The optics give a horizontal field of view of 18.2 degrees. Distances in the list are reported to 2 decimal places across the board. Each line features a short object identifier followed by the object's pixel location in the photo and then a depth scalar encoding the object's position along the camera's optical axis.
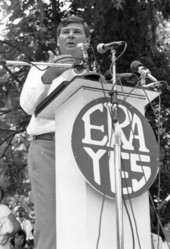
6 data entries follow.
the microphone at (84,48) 2.88
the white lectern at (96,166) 2.70
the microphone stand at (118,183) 2.53
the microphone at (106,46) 2.83
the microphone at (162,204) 2.94
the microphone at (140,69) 2.92
